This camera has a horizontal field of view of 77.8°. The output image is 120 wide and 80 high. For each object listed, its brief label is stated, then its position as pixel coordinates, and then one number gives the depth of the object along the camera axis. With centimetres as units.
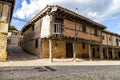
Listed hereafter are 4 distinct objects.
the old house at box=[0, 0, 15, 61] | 672
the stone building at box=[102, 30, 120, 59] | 1387
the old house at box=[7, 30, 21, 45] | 1766
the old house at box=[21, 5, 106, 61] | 815
